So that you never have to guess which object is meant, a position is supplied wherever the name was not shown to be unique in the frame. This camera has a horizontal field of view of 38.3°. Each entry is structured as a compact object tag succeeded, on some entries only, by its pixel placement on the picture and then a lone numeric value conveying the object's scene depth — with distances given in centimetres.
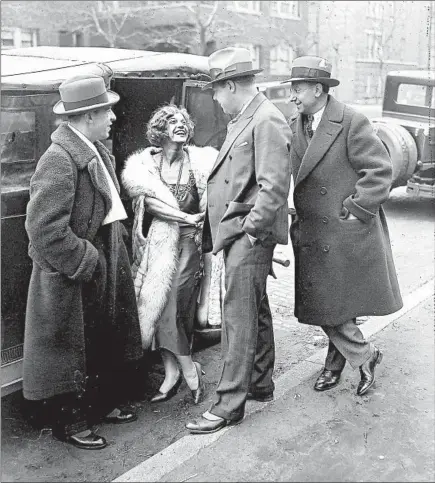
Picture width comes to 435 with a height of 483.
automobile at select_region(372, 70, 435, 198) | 1063
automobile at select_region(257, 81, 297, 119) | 1590
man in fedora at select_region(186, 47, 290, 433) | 338
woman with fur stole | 417
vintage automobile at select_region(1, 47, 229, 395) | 378
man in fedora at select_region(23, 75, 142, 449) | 324
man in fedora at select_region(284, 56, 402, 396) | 388
